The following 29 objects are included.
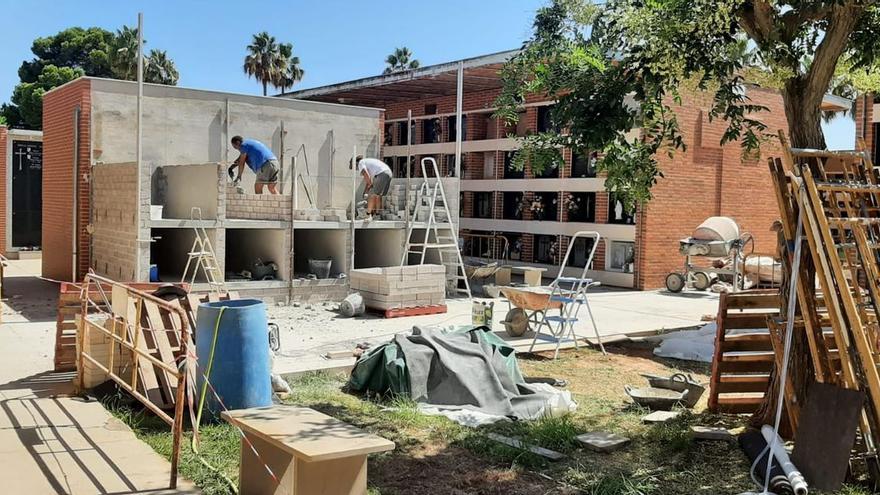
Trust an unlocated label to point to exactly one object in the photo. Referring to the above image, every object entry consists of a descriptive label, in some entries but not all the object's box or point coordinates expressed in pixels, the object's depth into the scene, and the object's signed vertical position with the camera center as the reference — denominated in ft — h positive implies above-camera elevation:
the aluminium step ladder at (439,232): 61.21 -1.07
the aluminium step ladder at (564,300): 38.09 -3.89
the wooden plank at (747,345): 27.86 -4.29
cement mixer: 67.67 -2.01
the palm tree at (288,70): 191.52 +35.98
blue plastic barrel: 24.23 -4.44
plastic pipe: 18.58 -5.97
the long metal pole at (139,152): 45.88 +3.71
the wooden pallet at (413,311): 51.70 -6.22
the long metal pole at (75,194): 57.59 +1.34
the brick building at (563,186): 76.23 +3.88
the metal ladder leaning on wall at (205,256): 50.06 -2.66
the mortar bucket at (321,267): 59.21 -3.80
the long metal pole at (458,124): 65.74 +8.19
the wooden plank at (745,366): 27.76 -5.04
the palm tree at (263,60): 189.57 +37.64
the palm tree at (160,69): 163.26 +30.60
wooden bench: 15.71 -4.82
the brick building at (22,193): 93.45 +2.13
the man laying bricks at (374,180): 62.28 +3.09
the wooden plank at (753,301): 28.27 -2.72
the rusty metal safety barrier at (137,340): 24.58 -4.36
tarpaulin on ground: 27.94 -5.84
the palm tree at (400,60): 210.79 +42.86
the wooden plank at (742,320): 28.37 -3.45
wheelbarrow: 40.83 -4.51
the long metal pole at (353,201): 58.39 +1.23
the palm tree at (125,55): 154.30 +31.32
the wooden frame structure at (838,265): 20.18 -1.02
